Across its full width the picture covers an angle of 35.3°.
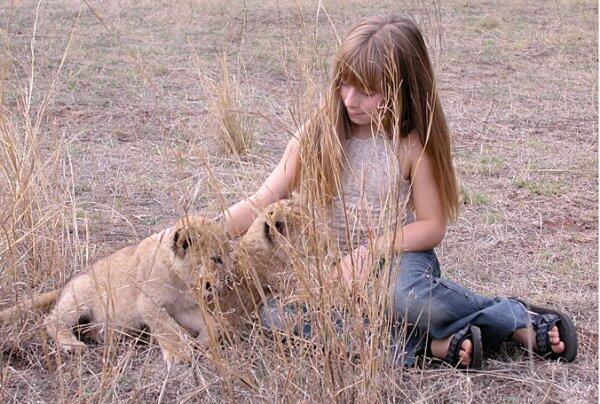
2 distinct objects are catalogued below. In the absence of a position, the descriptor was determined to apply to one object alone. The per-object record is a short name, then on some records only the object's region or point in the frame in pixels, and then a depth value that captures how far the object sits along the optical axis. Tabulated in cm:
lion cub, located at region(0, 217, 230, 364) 311
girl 310
